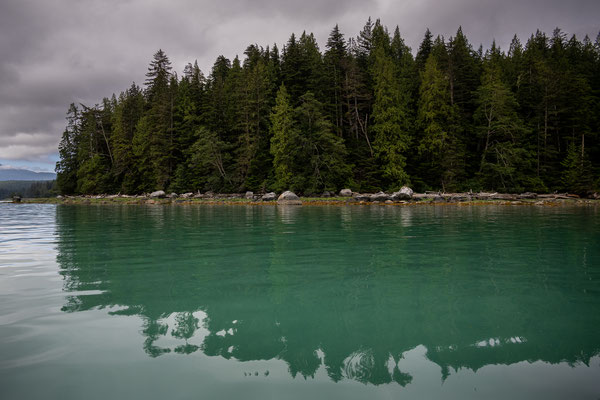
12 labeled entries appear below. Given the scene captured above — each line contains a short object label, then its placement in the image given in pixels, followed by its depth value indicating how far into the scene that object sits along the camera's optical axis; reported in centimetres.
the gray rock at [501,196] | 2977
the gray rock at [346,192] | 3403
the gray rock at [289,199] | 3050
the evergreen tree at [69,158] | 5866
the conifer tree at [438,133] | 3647
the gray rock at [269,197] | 3381
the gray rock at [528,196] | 3064
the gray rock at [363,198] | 3009
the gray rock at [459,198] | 2858
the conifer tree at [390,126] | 3672
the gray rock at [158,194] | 4278
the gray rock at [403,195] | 2912
